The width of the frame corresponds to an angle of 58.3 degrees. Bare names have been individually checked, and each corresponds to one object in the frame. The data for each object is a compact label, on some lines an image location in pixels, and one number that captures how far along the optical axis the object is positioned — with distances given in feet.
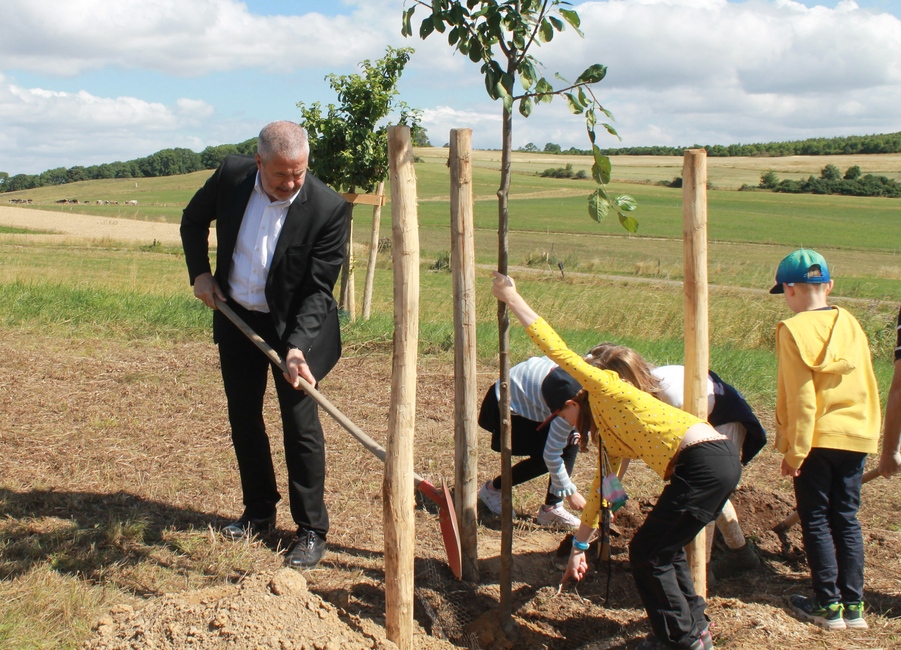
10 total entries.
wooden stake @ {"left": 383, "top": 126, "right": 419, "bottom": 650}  9.07
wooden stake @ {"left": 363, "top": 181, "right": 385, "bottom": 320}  28.00
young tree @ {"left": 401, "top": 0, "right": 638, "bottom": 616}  8.70
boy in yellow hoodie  10.05
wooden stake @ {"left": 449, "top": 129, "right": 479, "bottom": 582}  9.62
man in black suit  11.36
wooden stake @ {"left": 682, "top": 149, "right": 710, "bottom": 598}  9.96
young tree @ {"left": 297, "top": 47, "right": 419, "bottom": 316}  26.27
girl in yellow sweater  9.21
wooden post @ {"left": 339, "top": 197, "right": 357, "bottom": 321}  27.48
